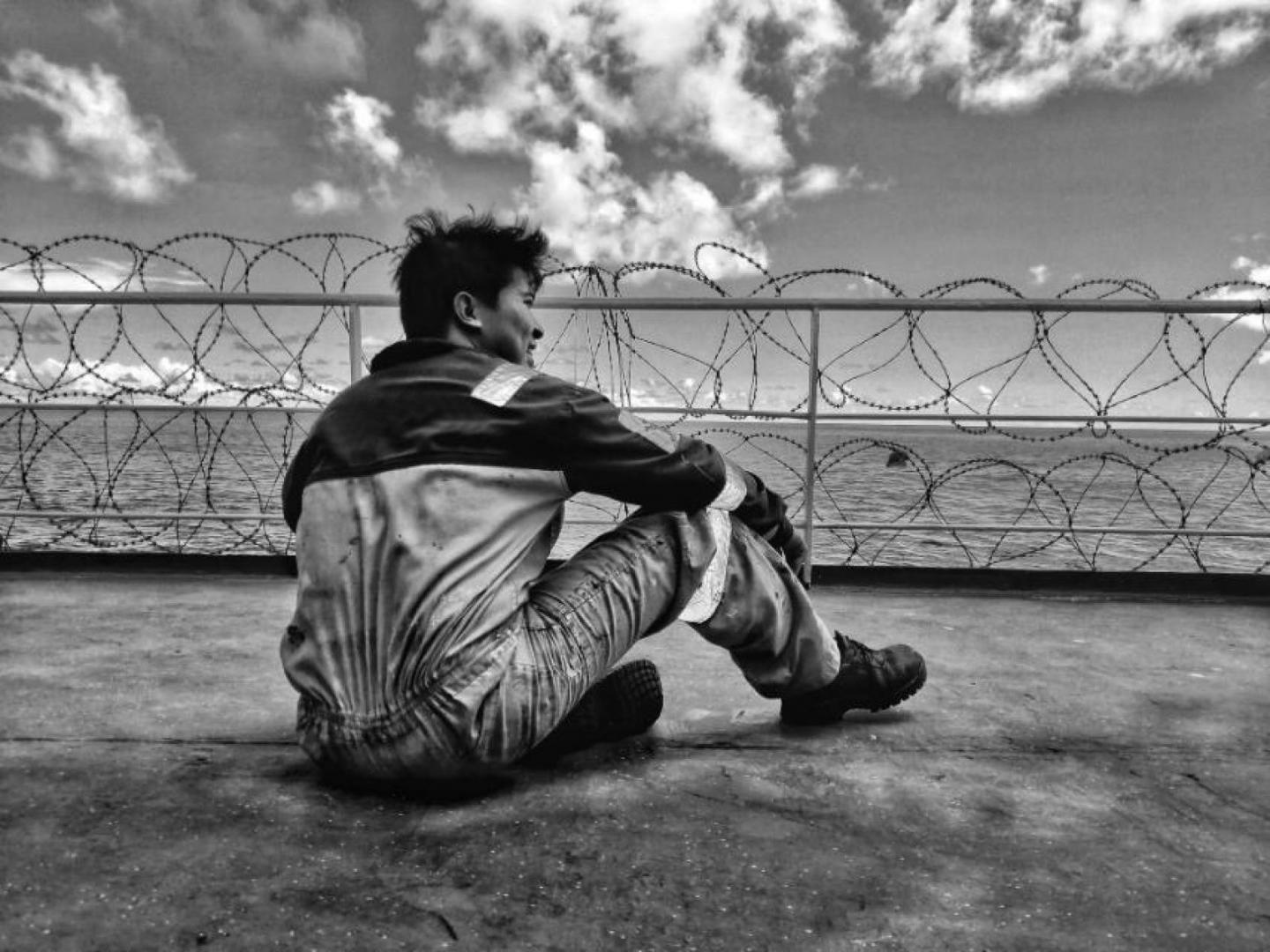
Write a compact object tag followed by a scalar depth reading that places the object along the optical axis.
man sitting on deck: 1.60
